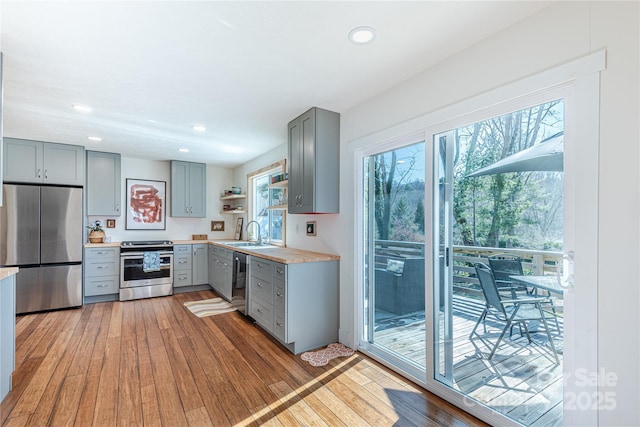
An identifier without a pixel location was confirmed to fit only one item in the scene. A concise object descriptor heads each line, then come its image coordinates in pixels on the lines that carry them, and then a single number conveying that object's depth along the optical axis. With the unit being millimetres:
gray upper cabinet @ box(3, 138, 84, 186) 4039
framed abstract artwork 5341
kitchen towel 4800
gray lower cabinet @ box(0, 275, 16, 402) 2109
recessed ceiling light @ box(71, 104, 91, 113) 2947
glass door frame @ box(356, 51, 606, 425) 1425
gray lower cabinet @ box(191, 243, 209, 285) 5340
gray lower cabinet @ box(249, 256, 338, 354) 2881
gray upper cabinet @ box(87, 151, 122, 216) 4802
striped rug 4109
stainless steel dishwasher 3866
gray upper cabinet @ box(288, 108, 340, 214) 3027
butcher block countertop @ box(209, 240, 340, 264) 2959
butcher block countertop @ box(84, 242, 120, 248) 4594
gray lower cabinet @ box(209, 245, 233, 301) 4461
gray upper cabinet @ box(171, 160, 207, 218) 5492
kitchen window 4434
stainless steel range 4691
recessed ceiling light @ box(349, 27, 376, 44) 1777
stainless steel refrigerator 3957
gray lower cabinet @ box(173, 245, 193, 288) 5145
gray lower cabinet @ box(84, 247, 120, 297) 4566
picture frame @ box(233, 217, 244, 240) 5906
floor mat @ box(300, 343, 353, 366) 2715
